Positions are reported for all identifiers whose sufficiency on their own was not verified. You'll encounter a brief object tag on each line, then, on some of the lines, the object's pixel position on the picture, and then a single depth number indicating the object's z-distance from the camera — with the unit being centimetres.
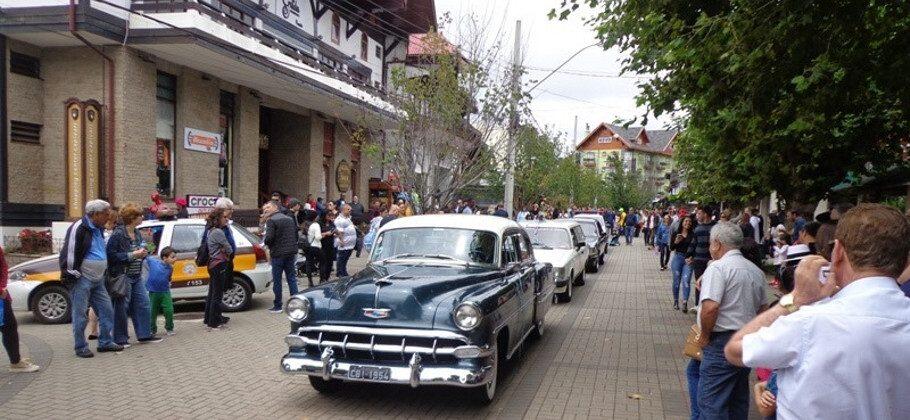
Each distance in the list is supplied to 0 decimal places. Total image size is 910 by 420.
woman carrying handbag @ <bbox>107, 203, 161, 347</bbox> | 727
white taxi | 872
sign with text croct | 1725
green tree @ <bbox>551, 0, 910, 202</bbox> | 621
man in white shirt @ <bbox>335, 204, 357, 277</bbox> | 1229
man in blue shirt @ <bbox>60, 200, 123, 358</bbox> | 682
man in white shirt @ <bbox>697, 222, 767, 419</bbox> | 417
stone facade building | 1438
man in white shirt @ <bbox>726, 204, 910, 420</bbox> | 192
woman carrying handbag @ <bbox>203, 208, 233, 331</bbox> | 848
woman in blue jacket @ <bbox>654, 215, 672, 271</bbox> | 1764
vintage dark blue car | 509
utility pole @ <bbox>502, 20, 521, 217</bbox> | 1558
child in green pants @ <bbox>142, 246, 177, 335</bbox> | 792
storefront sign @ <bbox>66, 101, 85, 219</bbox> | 1455
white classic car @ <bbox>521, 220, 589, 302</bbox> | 1141
